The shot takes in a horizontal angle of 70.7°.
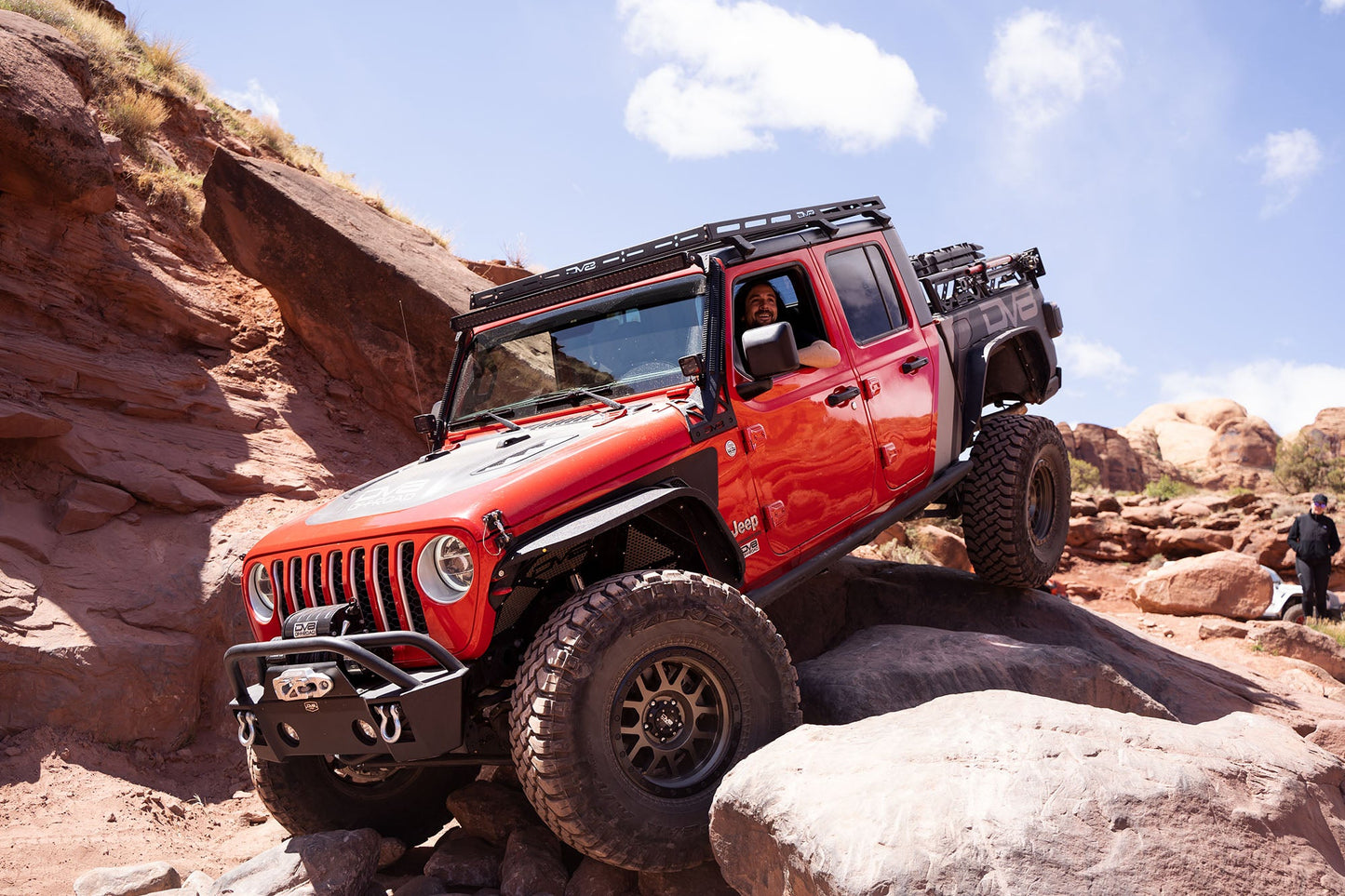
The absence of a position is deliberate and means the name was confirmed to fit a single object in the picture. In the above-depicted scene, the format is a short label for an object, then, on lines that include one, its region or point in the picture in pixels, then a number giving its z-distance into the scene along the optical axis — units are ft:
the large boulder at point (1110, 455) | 138.41
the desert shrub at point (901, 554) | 41.55
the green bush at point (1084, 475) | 97.62
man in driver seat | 15.39
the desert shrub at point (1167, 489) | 85.05
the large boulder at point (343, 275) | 30.96
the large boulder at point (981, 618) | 20.01
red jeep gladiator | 10.86
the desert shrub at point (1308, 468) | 94.12
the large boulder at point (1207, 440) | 151.53
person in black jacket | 38.58
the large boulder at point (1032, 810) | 8.40
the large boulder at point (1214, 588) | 41.91
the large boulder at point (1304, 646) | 31.81
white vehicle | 40.98
